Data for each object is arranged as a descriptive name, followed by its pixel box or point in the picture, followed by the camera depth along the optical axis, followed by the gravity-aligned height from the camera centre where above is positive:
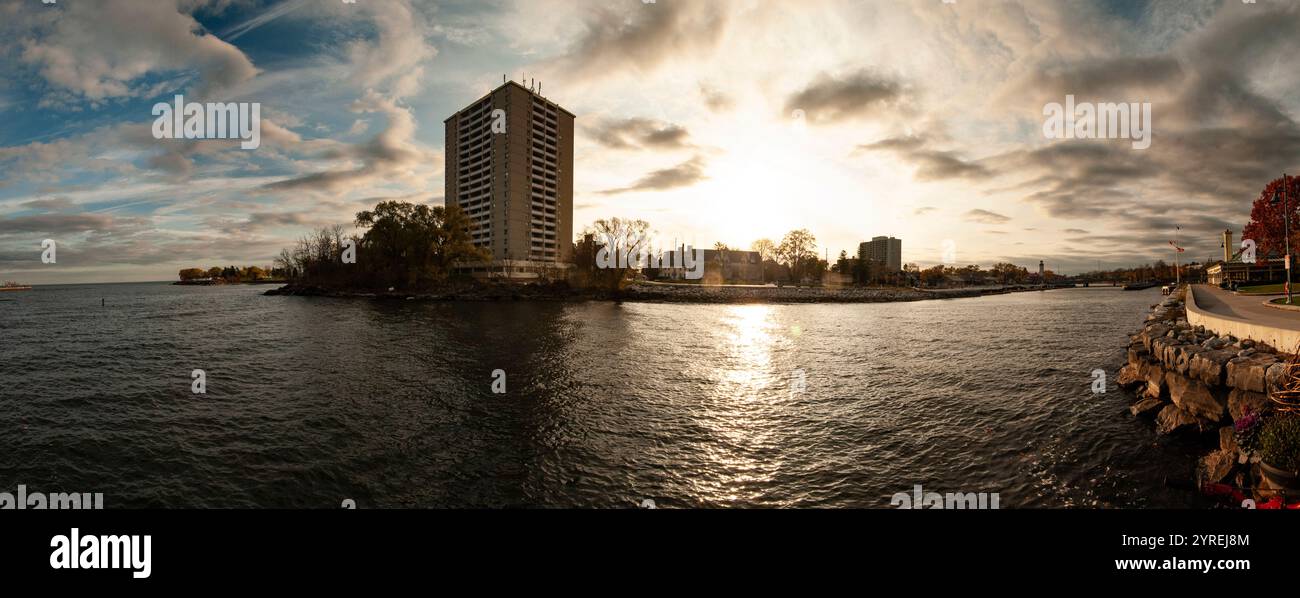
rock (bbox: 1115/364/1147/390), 21.52 -3.96
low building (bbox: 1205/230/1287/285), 81.75 +4.52
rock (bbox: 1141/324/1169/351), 24.19 -2.07
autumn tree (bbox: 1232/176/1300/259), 46.12 +7.31
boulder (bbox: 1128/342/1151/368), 22.39 -2.99
